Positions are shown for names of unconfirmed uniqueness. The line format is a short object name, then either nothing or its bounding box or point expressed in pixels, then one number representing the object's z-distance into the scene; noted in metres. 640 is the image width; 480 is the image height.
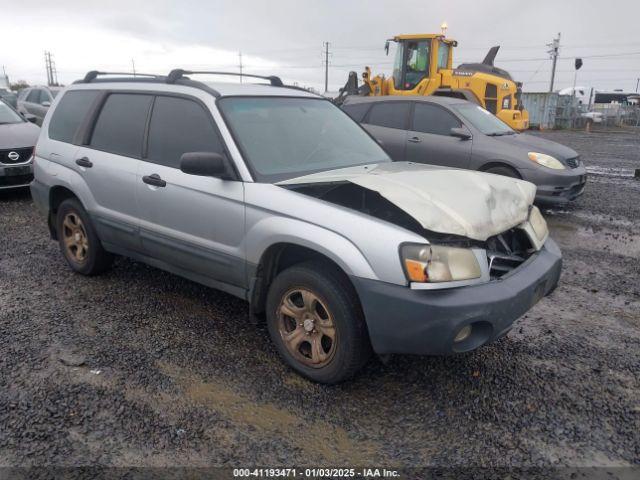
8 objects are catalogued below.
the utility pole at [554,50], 49.62
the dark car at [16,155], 7.91
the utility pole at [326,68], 69.19
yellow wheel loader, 13.48
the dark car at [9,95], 19.41
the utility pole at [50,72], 74.90
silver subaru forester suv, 2.73
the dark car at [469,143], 7.38
